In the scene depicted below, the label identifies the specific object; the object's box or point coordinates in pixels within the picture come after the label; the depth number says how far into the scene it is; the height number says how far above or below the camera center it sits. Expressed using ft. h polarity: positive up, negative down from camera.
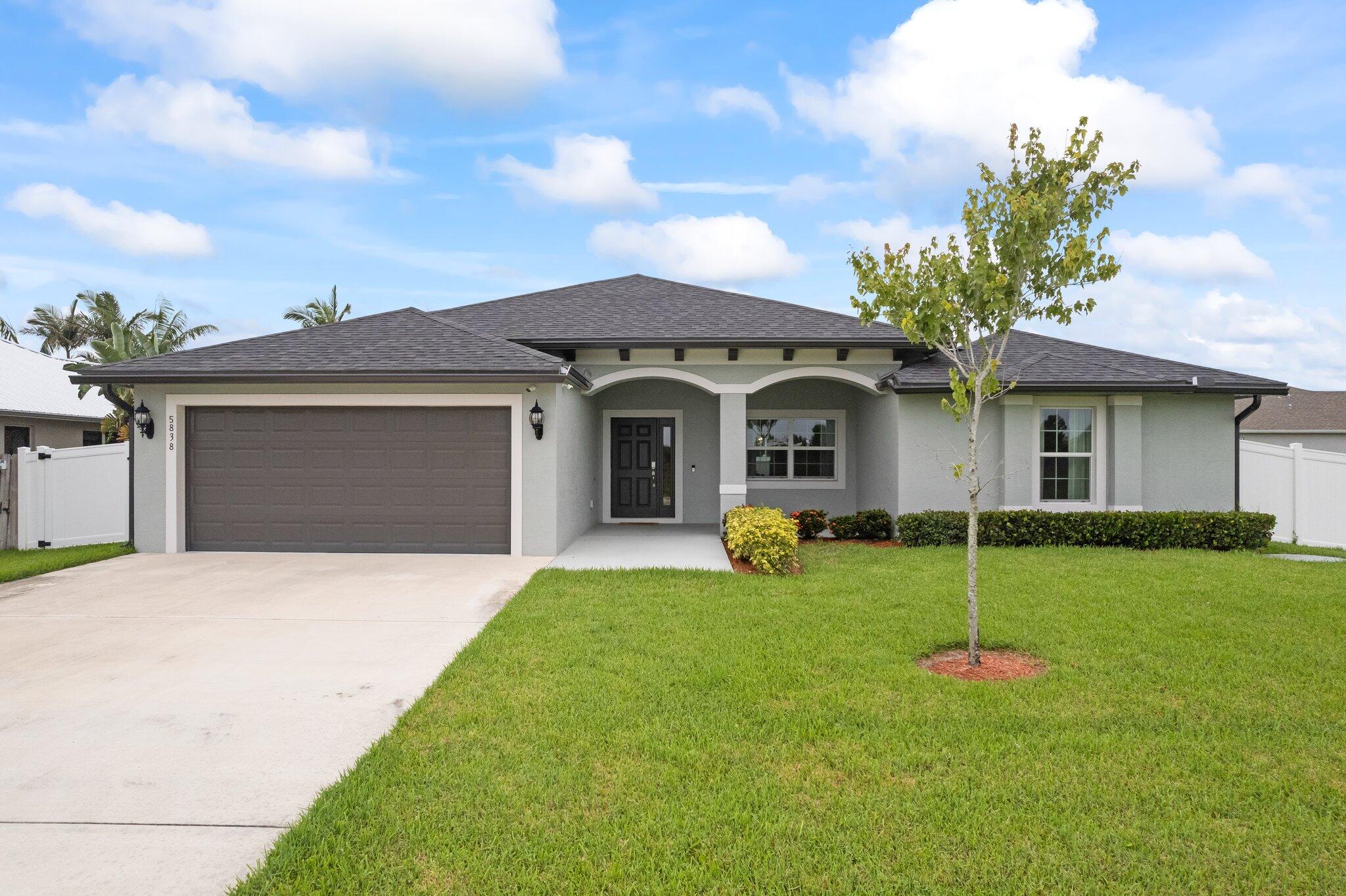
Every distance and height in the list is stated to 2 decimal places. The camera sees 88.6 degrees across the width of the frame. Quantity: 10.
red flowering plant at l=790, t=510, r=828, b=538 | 41.06 -4.23
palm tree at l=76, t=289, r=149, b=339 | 77.82 +18.76
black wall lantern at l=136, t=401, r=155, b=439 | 34.83 +1.38
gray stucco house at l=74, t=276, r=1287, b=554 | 34.71 +1.41
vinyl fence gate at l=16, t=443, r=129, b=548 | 38.55 -2.62
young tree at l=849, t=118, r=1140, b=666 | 18.19 +5.09
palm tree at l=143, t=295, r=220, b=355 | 76.89 +14.70
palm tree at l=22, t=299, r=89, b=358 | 109.29 +19.50
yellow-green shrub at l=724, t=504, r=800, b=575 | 29.68 -4.00
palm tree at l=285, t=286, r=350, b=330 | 101.81 +20.35
